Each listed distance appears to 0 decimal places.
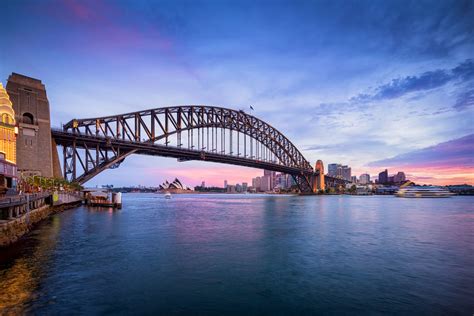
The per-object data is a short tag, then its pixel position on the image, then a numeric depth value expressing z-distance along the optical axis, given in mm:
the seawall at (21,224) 16750
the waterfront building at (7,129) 36094
